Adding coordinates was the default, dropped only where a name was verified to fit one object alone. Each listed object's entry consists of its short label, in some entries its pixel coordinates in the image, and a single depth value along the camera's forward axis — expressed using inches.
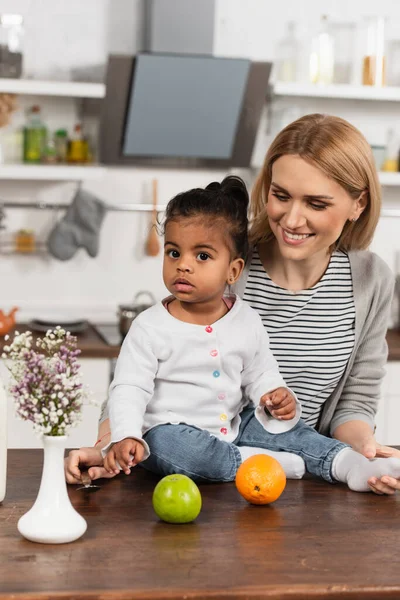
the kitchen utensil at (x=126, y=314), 140.9
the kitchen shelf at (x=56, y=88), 142.6
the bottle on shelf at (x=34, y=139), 150.6
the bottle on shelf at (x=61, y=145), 152.7
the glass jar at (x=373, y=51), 152.9
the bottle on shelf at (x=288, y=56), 153.9
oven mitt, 153.3
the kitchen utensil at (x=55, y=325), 147.1
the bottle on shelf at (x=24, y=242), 155.3
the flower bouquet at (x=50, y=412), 51.6
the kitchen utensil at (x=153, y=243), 159.9
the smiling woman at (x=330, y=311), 77.9
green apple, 55.2
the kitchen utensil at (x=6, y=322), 142.5
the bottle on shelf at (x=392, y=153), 160.2
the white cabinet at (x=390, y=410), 144.9
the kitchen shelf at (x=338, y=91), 150.6
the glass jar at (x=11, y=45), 142.6
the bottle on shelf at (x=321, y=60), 152.6
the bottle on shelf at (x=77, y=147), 152.3
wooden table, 47.5
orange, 58.7
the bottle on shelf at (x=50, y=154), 150.6
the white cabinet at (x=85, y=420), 132.9
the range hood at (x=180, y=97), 144.6
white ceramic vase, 52.3
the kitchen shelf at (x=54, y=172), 145.9
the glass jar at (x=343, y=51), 156.1
